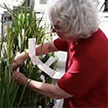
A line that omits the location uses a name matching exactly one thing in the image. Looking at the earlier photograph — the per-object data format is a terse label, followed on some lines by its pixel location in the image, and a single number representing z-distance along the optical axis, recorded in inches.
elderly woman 44.8
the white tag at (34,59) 50.4
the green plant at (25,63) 41.0
